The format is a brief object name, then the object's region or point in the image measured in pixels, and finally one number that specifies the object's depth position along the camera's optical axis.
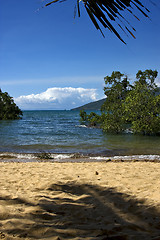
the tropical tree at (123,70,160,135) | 20.35
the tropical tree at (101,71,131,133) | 23.09
